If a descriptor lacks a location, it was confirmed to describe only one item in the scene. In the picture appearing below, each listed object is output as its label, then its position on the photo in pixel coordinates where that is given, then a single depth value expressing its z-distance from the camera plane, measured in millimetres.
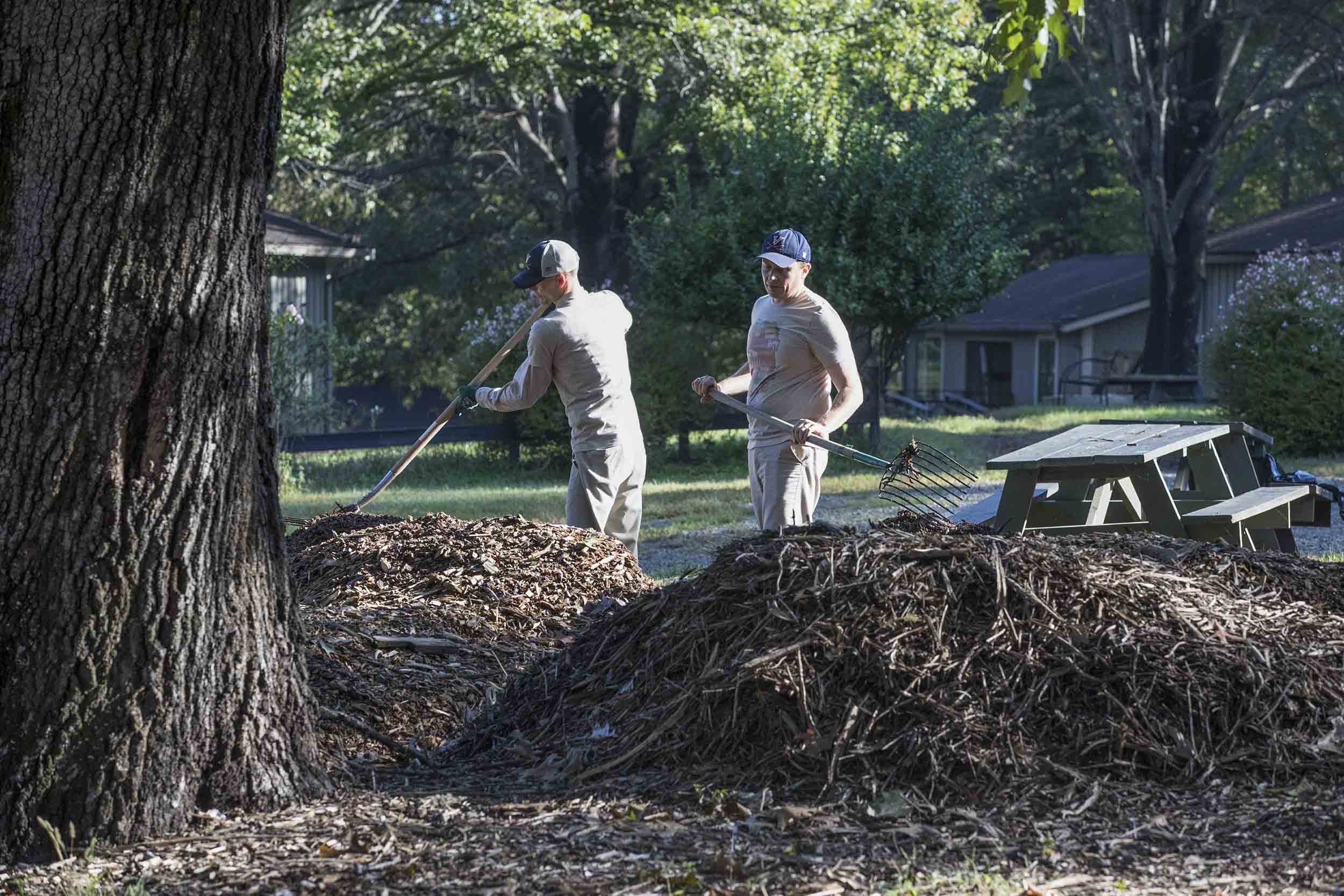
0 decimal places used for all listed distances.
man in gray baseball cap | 14703
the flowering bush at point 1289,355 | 37437
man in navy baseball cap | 13875
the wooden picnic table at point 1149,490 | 15156
